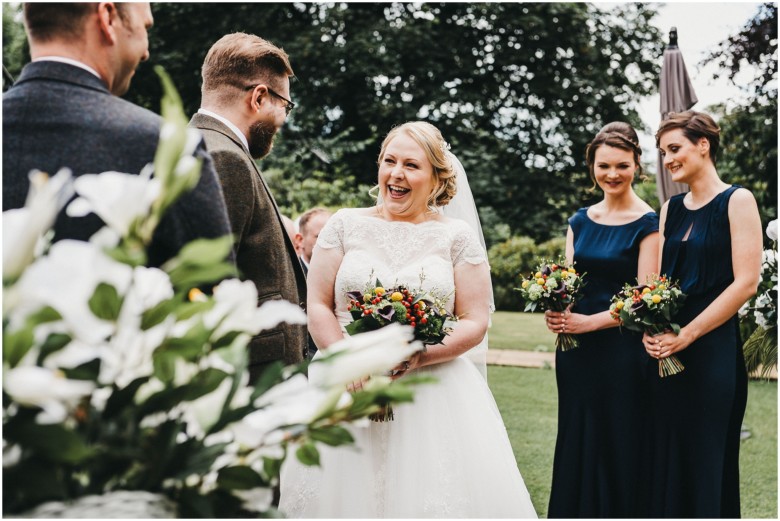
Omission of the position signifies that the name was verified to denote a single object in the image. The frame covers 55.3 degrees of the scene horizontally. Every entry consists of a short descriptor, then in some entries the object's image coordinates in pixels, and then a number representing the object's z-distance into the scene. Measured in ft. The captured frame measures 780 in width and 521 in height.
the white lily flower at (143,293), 2.86
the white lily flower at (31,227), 2.69
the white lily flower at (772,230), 13.12
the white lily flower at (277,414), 3.06
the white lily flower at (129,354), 2.85
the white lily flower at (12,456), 2.72
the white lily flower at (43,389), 2.53
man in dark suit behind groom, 5.14
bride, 11.22
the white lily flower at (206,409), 3.06
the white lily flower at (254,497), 3.14
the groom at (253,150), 9.19
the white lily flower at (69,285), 2.71
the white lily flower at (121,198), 2.84
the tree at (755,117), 37.99
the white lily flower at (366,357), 3.02
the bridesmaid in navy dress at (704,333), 12.94
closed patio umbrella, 24.06
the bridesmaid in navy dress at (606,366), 14.67
